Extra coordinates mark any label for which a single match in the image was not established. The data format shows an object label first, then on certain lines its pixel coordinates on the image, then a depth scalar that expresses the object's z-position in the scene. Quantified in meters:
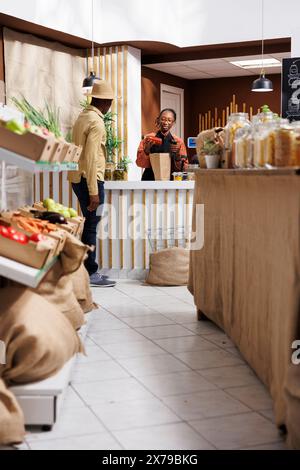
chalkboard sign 6.63
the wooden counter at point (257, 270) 2.56
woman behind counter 6.93
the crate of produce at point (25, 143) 2.96
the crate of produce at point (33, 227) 3.12
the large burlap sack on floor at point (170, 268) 6.27
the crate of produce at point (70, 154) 3.99
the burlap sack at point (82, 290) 4.49
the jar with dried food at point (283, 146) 3.01
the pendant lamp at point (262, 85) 8.50
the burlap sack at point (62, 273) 3.54
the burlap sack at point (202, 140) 4.55
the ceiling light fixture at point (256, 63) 10.80
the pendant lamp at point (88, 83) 7.98
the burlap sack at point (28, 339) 2.84
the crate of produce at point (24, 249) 2.94
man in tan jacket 5.69
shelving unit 2.78
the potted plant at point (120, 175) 6.68
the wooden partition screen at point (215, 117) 12.76
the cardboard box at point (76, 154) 4.32
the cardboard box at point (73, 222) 4.21
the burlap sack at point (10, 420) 2.57
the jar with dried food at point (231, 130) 4.14
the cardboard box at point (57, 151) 3.35
